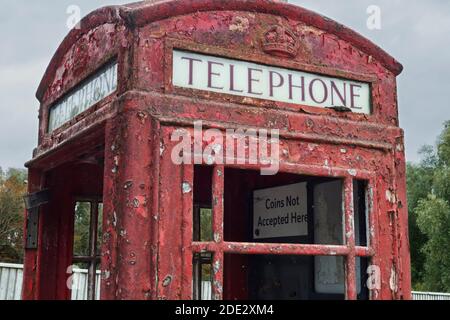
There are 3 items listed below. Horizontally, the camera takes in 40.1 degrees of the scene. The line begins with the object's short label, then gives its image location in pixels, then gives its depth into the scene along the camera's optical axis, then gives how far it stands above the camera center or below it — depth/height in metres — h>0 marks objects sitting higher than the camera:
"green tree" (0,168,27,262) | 23.03 +2.91
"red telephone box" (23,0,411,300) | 2.18 +0.63
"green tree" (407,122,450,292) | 20.48 +2.49
